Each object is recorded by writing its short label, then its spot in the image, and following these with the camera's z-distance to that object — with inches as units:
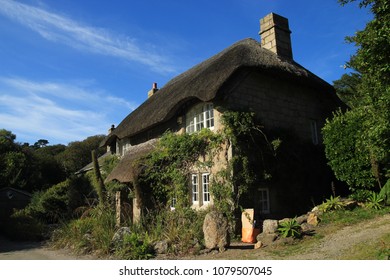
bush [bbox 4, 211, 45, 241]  619.7
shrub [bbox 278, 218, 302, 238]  354.0
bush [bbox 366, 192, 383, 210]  417.9
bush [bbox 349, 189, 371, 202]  441.6
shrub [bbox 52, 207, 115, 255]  407.5
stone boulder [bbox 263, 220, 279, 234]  368.8
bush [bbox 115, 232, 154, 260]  353.7
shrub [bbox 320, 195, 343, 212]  425.4
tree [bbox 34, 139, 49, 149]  2158.0
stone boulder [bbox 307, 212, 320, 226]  395.0
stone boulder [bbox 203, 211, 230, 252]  347.3
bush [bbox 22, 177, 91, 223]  818.2
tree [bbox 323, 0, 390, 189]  274.5
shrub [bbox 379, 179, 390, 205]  394.0
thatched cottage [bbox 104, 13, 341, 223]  482.6
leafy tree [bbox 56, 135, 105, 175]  1542.8
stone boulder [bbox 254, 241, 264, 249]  353.3
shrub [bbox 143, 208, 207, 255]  356.5
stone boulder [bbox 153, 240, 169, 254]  358.3
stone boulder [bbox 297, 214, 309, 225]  398.7
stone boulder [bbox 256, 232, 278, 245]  355.8
